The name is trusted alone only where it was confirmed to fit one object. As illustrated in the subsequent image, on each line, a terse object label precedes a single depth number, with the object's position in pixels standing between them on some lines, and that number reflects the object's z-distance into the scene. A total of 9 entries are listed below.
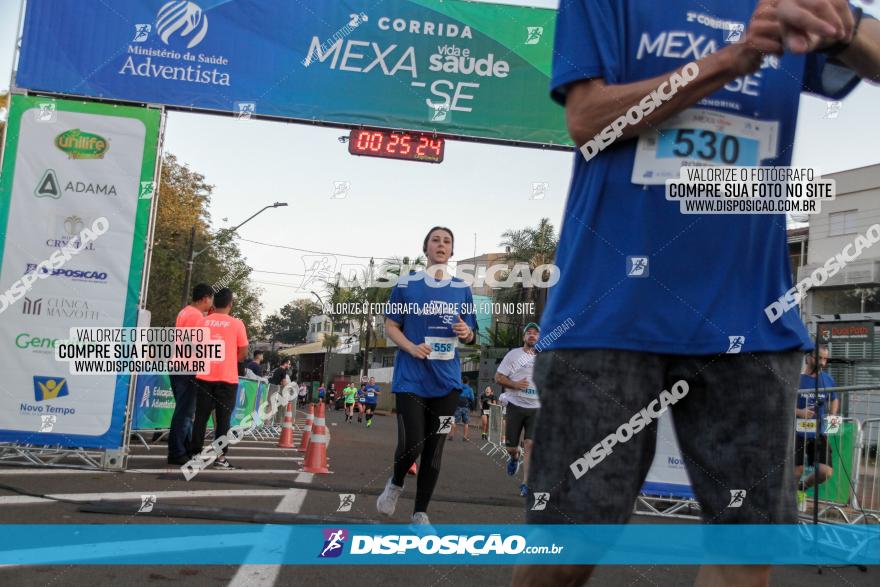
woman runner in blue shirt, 5.67
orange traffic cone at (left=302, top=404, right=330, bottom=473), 9.38
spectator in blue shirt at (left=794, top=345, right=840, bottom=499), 7.53
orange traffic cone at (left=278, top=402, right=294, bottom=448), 14.73
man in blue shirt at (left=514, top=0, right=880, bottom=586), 1.61
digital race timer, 10.60
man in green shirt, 33.69
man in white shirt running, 10.36
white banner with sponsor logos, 8.49
